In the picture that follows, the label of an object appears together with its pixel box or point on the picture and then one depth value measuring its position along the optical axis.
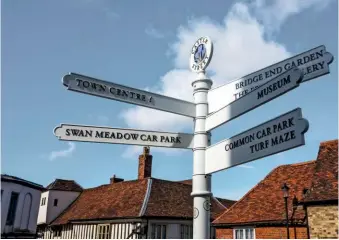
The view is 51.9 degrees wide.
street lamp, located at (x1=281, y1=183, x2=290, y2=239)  14.57
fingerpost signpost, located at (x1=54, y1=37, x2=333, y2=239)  3.68
